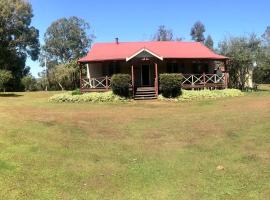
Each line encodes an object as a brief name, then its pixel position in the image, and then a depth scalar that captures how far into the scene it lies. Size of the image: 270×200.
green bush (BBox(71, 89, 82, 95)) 17.79
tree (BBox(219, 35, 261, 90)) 22.86
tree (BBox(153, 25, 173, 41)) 34.61
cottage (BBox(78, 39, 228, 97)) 18.41
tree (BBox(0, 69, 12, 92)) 21.97
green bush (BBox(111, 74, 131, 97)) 16.51
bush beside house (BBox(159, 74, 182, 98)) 16.60
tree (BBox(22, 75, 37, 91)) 29.87
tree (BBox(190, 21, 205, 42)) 48.29
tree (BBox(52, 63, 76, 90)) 29.42
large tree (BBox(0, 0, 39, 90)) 27.17
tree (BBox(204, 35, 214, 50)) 48.67
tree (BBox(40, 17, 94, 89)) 36.73
